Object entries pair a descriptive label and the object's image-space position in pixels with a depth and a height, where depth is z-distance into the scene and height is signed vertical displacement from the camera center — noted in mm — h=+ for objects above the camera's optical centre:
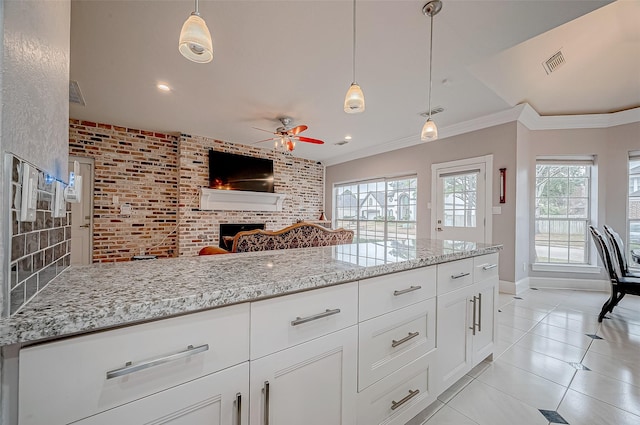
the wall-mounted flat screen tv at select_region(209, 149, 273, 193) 4988 +785
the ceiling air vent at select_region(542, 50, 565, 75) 2893 +1722
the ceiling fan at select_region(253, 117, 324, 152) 3714 +1137
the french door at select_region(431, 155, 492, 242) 3992 +230
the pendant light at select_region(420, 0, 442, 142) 1822 +1442
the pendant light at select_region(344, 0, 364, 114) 1895 +826
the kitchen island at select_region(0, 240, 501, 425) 536 -352
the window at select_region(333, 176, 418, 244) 5266 +134
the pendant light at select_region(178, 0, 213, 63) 1243 +838
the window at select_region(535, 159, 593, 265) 4051 +74
